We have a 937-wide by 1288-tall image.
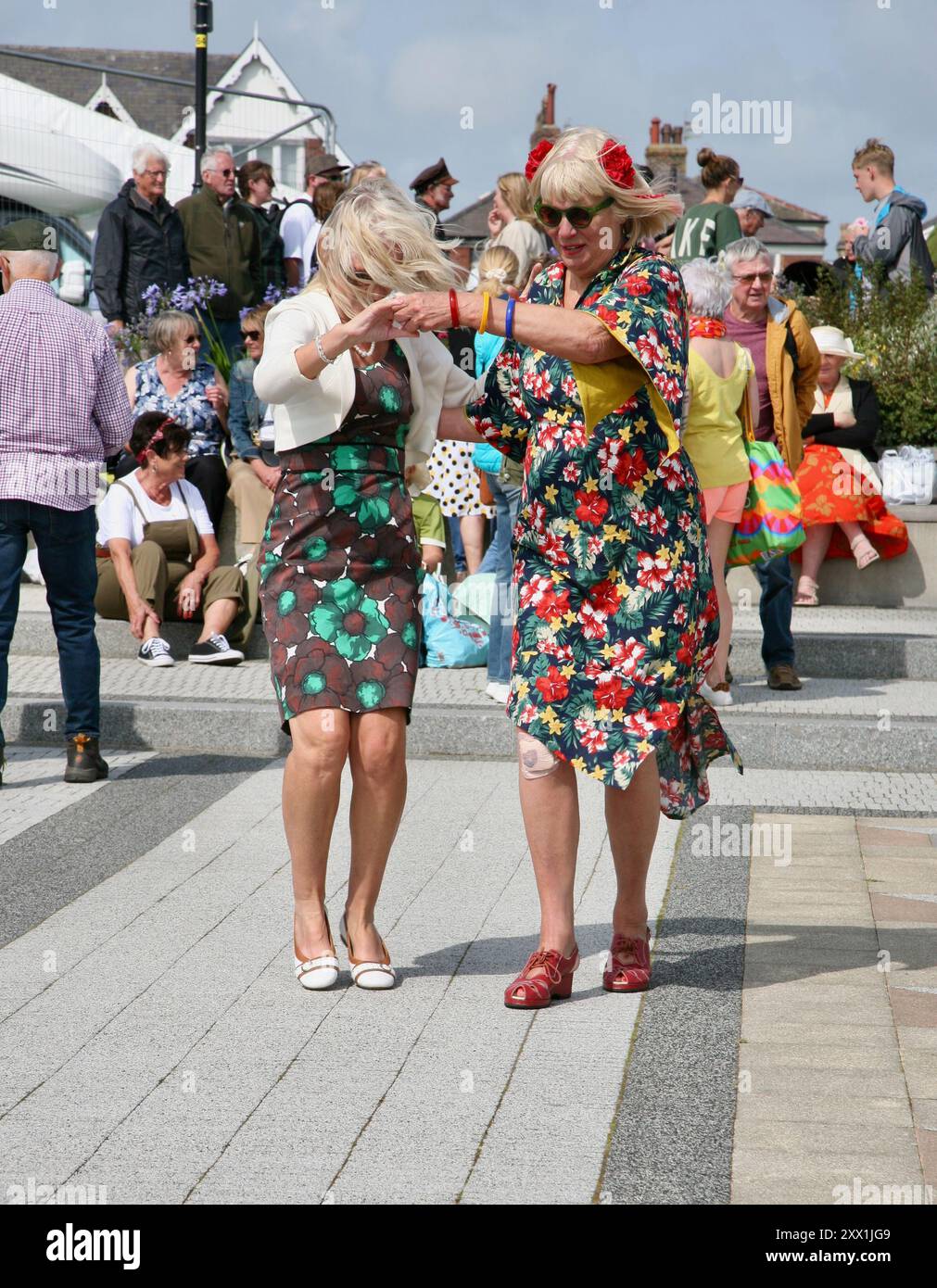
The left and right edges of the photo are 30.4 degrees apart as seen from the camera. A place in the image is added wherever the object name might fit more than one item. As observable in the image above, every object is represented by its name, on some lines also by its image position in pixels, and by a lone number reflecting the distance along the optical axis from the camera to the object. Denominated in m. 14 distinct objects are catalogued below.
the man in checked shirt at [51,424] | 6.92
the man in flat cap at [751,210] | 12.58
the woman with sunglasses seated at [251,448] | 10.49
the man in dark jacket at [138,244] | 11.77
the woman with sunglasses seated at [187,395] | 10.34
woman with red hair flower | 4.09
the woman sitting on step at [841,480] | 10.56
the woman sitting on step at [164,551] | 9.16
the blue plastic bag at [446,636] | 9.56
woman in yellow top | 7.94
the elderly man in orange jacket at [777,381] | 8.56
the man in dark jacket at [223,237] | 12.00
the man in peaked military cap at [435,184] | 12.09
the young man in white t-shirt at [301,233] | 12.66
